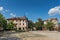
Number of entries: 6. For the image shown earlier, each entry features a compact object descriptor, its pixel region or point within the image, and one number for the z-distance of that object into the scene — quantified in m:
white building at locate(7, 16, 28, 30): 25.02
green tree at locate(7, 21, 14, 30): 19.15
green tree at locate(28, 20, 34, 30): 25.67
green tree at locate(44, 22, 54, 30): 22.75
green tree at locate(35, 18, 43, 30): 25.50
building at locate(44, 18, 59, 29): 28.17
